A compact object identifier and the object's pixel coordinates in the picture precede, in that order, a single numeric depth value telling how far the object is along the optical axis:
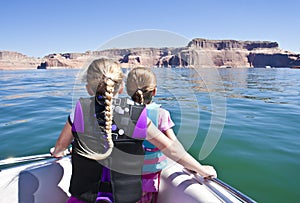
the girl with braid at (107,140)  1.39
